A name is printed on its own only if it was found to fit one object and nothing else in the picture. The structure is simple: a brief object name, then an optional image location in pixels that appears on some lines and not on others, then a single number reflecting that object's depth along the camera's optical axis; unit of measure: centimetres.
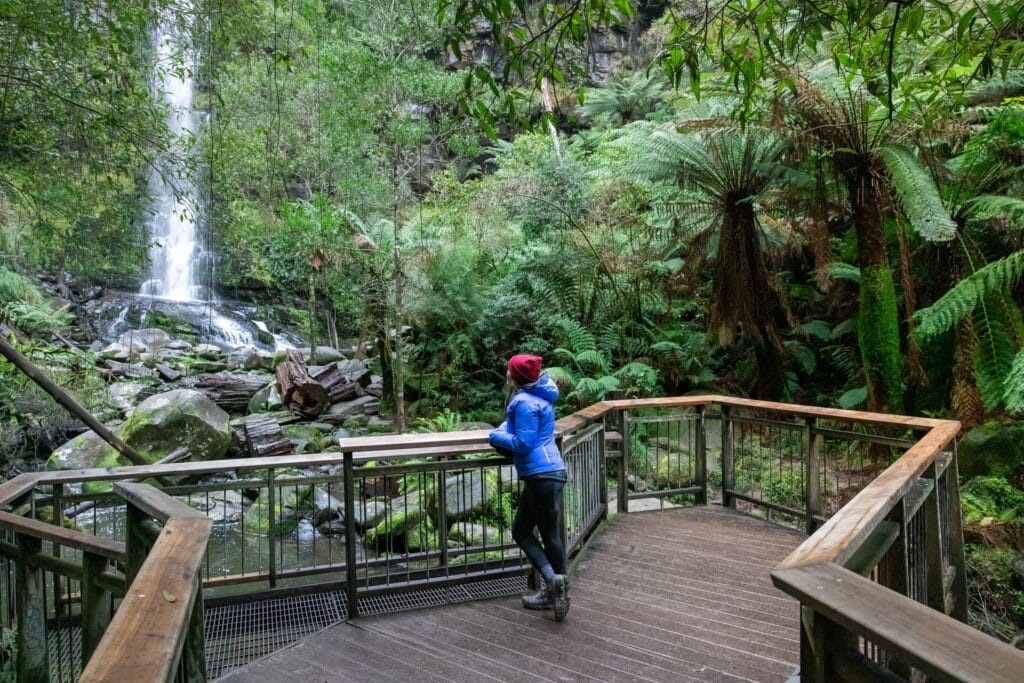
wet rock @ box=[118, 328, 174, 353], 1738
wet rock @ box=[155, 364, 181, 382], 1482
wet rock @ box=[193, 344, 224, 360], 1753
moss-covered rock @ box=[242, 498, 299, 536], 758
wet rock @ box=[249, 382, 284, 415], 1291
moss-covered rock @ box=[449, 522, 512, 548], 630
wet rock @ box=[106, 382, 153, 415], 1174
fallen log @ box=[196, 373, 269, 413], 1338
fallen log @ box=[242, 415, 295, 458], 986
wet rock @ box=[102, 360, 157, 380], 1406
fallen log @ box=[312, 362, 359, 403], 1322
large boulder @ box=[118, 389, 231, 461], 913
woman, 364
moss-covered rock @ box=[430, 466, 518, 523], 692
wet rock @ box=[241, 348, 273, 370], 1697
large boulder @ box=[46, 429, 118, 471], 856
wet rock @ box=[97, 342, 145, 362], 1547
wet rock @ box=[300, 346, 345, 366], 1760
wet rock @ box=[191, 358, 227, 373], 1608
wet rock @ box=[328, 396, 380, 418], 1263
